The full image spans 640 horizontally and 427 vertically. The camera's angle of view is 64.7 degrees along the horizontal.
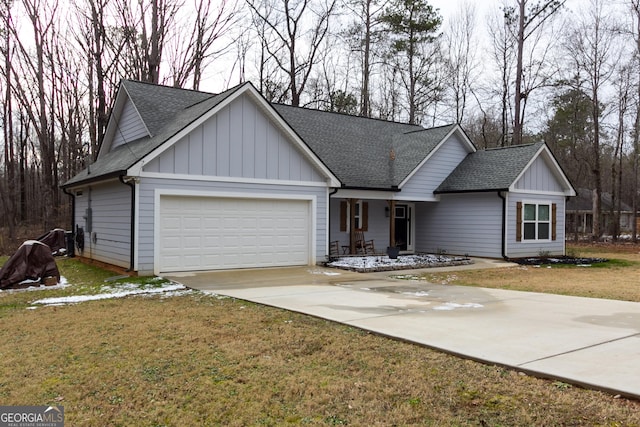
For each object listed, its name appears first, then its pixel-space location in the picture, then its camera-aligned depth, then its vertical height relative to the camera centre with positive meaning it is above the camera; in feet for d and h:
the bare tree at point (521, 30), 87.35 +32.18
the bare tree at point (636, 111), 90.12 +19.85
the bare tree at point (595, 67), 96.37 +28.29
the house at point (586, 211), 135.54 +0.22
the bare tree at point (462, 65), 110.32 +31.96
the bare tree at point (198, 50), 85.59 +27.14
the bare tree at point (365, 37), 98.37 +34.24
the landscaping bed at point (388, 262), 45.24 -5.02
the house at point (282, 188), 40.83 +2.13
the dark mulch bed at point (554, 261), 54.70 -5.47
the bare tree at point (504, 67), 103.23 +30.21
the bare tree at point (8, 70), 75.66 +22.16
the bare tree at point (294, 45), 93.81 +31.41
